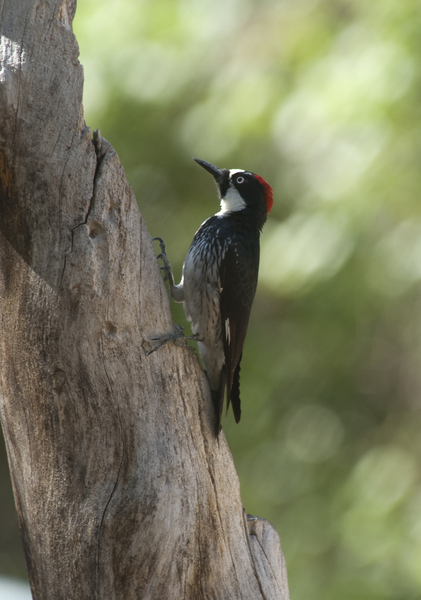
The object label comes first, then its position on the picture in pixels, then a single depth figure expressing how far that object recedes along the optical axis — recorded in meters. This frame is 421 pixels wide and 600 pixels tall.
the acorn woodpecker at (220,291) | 6.34
